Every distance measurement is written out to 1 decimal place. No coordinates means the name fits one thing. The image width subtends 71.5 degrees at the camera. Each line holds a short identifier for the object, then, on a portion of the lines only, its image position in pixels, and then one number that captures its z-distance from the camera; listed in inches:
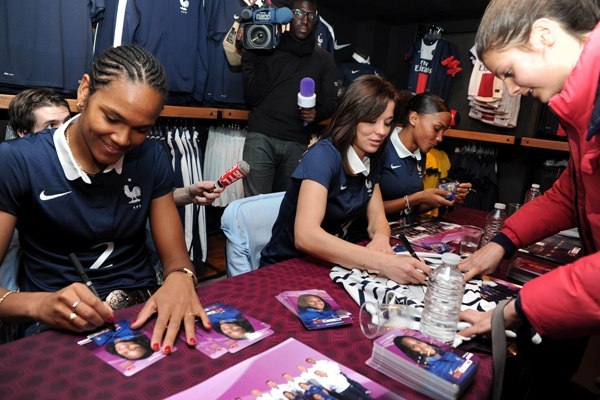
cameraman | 127.3
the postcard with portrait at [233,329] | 34.9
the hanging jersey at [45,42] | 91.5
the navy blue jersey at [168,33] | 110.1
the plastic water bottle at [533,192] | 92.7
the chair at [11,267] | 50.5
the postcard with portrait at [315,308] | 39.0
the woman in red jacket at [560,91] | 32.1
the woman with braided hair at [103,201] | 42.5
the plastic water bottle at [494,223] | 75.4
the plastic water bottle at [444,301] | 37.9
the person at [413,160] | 93.2
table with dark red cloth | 28.0
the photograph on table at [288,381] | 28.8
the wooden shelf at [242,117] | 118.6
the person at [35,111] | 69.7
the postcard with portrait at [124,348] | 31.0
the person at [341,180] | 59.4
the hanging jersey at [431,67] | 192.7
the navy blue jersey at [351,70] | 186.7
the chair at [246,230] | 64.6
